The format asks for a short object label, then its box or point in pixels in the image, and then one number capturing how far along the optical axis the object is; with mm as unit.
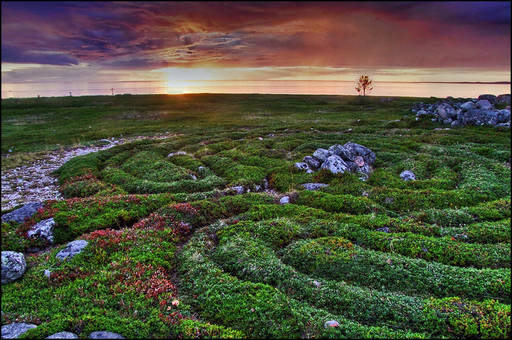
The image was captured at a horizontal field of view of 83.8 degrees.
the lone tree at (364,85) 148375
